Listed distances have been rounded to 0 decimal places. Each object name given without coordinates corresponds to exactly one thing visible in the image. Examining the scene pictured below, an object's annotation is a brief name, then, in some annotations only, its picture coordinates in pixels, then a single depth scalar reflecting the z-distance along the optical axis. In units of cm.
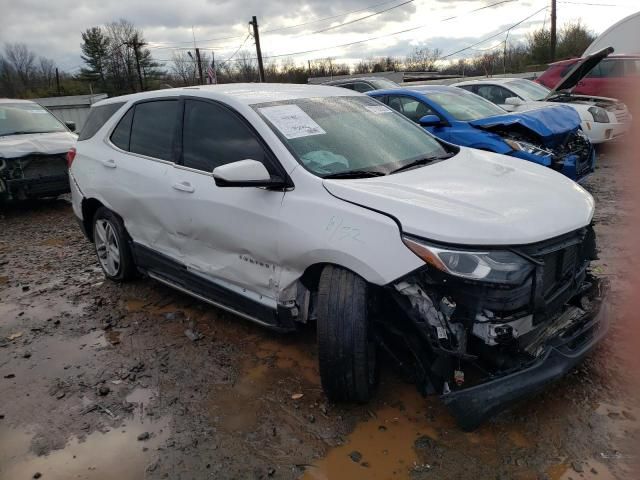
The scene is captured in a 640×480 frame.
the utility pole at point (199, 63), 4269
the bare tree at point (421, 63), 5047
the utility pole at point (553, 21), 2709
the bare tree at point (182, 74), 5666
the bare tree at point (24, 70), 6216
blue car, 622
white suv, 240
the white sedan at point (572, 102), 966
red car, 1209
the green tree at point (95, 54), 5778
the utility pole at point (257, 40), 3205
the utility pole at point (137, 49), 4872
